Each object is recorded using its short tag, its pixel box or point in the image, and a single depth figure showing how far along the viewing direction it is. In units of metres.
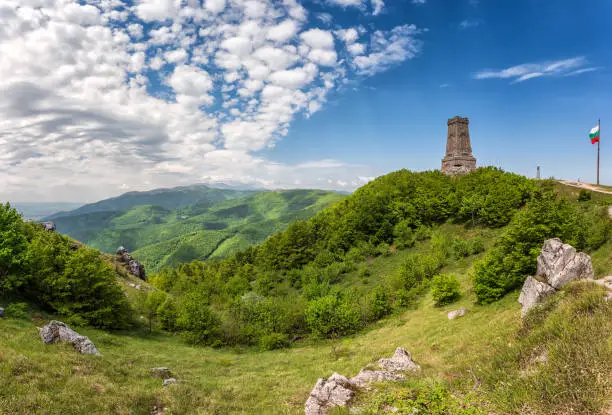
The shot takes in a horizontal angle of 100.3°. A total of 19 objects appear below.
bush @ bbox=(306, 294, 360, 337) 43.69
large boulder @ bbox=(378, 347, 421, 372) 16.30
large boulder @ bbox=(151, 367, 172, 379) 20.61
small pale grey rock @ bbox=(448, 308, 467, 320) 30.56
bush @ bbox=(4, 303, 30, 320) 26.55
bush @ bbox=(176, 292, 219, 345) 43.72
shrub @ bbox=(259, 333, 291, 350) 41.91
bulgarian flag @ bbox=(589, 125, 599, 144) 54.41
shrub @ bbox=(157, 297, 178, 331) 48.44
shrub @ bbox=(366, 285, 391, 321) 46.09
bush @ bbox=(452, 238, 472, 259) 53.64
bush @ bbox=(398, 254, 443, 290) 50.94
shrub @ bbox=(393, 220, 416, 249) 72.00
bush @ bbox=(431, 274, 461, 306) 37.62
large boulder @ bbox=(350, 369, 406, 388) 13.93
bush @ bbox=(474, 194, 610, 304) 28.84
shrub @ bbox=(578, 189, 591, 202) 50.84
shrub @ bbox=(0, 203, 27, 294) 30.61
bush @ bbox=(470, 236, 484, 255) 52.53
